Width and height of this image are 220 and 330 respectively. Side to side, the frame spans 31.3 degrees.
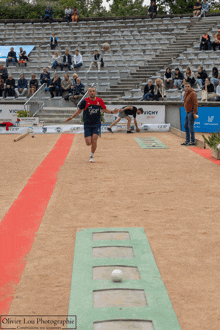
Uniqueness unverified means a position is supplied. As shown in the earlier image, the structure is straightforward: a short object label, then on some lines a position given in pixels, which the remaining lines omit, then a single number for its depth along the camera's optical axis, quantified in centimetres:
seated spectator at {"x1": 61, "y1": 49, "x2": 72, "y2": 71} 2522
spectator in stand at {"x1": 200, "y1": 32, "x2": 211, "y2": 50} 2395
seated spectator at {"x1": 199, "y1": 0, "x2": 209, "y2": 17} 3006
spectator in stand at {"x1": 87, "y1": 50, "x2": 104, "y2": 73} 2470
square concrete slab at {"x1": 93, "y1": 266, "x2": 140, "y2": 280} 391
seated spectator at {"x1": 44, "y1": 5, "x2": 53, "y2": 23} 3344
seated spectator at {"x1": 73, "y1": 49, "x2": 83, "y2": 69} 2508
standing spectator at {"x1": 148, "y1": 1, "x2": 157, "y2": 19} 3138
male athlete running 1049
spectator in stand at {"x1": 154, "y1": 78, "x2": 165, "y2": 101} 2056
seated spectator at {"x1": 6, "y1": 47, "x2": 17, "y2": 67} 2703
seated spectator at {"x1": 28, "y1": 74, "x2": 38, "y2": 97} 2280
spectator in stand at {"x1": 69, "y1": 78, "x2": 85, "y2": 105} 2222
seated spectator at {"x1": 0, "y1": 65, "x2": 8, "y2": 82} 2388
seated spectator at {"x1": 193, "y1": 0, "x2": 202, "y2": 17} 3050
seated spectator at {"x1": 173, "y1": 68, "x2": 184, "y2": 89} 2131
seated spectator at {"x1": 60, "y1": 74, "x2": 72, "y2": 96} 2272
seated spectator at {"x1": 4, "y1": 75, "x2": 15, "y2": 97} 2291
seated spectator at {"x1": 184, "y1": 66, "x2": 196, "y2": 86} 2056
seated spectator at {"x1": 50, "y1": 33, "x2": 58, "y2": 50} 2836
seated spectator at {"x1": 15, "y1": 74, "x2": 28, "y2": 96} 2312
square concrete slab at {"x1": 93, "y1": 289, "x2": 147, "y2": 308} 339
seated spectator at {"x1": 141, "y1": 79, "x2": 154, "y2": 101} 2064
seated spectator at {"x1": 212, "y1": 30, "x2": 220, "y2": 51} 2375
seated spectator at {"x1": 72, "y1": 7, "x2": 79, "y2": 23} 3300
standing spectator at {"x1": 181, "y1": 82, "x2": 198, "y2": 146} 1342
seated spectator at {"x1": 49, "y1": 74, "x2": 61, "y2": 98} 2269
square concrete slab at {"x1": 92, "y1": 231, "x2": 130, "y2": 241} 498
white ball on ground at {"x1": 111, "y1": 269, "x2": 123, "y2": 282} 372
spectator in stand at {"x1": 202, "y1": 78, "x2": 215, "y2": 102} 1920
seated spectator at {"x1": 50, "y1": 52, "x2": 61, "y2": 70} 2522
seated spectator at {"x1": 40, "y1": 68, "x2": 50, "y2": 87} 2295
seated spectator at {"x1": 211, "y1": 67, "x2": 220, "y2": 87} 2000
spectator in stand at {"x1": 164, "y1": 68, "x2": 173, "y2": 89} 2199
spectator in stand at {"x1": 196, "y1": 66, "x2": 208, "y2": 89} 2070
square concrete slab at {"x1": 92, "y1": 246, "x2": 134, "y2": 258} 446
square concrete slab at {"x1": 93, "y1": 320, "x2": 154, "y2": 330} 304
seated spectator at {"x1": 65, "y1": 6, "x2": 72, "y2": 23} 3328
